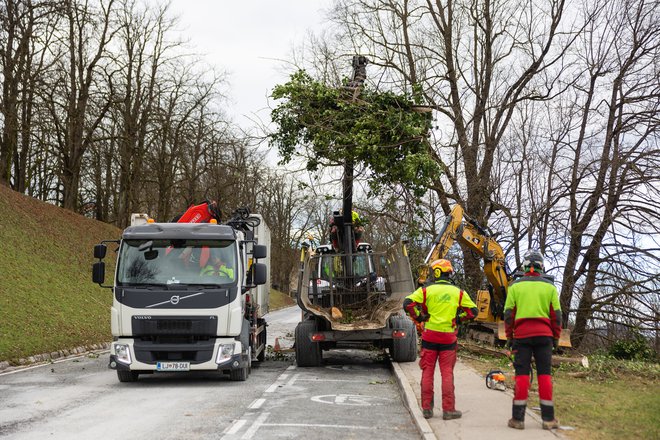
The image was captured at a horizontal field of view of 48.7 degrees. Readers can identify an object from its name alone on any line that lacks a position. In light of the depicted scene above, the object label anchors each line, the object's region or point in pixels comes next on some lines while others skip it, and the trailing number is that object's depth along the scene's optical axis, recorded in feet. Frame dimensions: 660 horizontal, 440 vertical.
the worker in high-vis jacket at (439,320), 29.27
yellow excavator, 56.03
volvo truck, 39.70
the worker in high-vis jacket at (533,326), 26.91
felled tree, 50.49
